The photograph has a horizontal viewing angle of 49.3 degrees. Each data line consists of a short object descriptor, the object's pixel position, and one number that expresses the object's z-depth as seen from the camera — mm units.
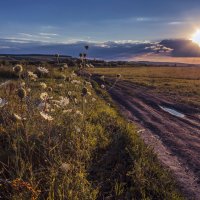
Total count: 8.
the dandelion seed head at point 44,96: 3291
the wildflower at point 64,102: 3553
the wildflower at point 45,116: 2992
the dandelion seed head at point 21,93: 2941
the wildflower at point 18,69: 3426
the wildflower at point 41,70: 3931
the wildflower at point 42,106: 3324
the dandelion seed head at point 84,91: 3487
